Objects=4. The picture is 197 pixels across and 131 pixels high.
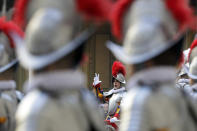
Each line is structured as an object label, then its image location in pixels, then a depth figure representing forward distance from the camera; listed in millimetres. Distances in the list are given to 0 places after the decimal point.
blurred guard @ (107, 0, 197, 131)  6113
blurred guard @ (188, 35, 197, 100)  9719
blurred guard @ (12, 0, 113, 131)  5531
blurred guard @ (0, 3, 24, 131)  8867
